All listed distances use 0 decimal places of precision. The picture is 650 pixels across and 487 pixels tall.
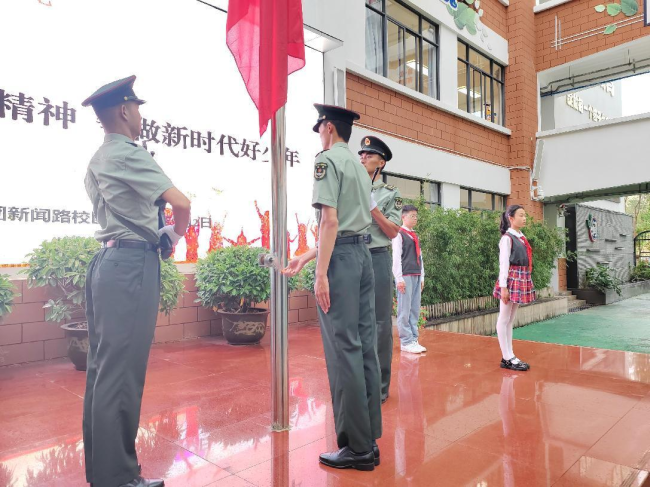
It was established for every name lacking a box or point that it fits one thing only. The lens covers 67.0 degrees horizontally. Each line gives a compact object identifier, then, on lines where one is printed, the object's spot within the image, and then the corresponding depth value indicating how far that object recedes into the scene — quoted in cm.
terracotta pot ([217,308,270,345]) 504
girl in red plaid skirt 403
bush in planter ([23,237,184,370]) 395
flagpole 267
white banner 425
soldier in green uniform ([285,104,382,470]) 222
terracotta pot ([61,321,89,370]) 395
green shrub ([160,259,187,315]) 427
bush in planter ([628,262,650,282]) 1595
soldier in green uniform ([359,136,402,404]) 310
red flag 267
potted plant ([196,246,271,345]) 488
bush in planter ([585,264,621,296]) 1248
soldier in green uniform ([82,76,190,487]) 188
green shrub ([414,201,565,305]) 711
